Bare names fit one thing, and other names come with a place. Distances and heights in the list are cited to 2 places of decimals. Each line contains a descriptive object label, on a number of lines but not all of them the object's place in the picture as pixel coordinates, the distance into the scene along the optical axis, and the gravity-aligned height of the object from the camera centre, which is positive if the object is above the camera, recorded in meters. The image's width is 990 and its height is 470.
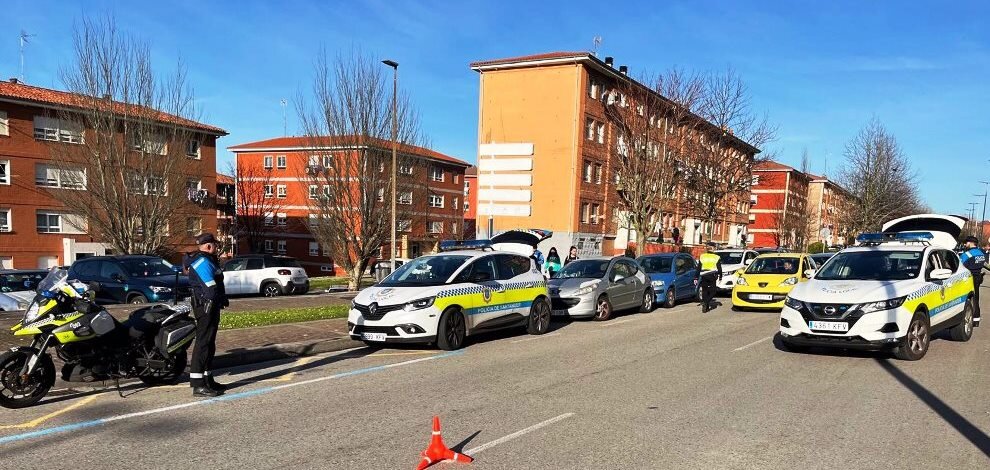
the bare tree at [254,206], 60.91 -0.08
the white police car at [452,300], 9.75 -1.41
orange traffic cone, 4.63 -1.73
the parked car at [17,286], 15.98 -2.43
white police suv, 8.63 -1.02
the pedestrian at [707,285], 16.12 -1.57
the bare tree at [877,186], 46.66 +3.08
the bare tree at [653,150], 32.78 +3.59
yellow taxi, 15.52 -1.33
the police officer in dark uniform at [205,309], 6.87 -1.14
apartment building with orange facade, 39.62 +4.34
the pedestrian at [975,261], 13.11 -0.64
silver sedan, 13.94 -1.58
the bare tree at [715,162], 34.44 +3.29
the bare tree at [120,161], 24.36 +1.49
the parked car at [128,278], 15.84 -1.94
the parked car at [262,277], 23.22 -2.59
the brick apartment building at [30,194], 33.59 +0.13
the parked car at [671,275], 17.47 -1.54
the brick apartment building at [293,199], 57.56 +0.95
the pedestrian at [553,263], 20.69 -1.50
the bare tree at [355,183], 25.73 +1.03
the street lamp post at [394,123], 23.29 +3.14
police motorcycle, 6.23 -1.49
